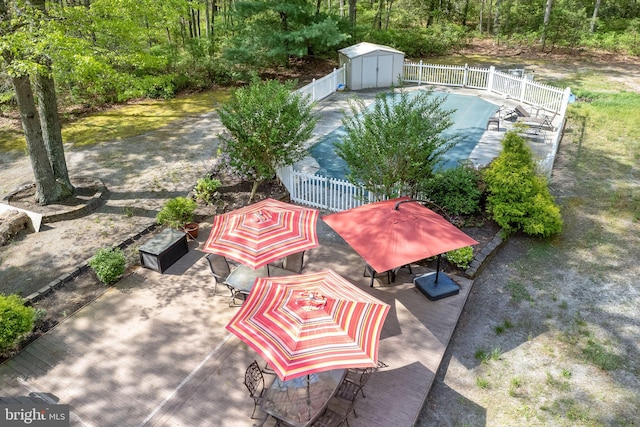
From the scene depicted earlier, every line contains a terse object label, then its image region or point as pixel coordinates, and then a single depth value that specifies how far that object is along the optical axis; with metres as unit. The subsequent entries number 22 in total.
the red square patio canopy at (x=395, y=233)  6.77
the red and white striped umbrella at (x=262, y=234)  7.13
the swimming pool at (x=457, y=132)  13.39
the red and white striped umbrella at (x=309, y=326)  4.99
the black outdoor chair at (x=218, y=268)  8.23
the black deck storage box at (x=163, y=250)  8.81
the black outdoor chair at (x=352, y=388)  5.88
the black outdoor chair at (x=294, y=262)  8.46
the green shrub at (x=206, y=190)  11.20
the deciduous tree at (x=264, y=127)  10.20
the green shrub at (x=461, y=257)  8.65
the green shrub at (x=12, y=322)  6.79
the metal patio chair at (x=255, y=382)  5.83
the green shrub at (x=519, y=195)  9.52
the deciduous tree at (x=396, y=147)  8.73
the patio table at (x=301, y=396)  5.43
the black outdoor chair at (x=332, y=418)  5.56
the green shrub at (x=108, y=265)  8.46
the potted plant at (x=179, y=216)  10.02
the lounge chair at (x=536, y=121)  14.80
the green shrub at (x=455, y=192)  10.12
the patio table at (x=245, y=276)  7.71
